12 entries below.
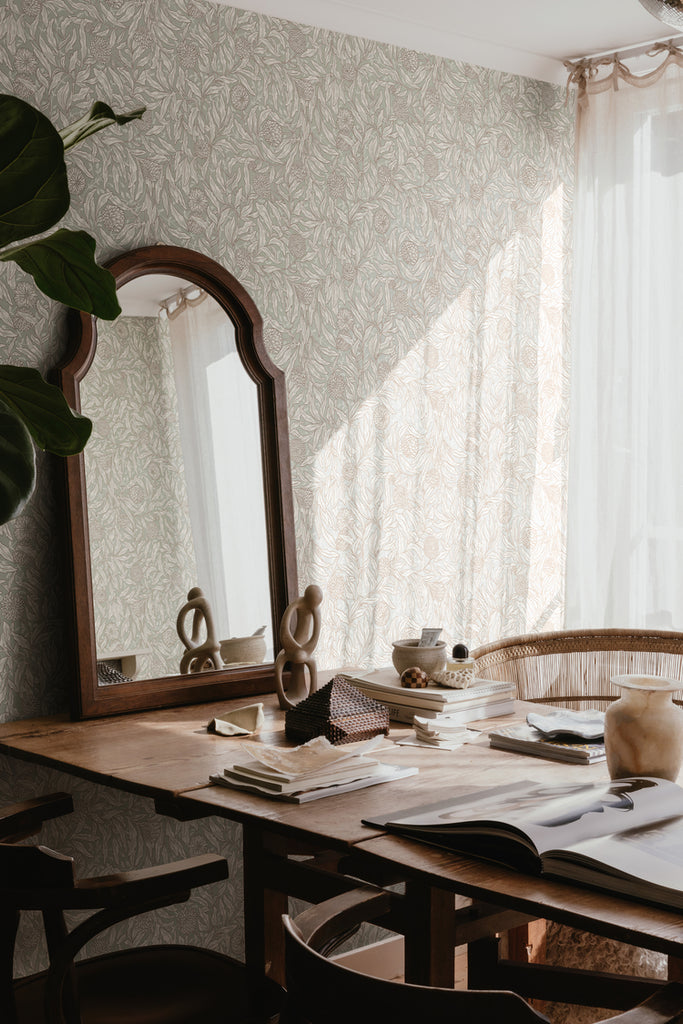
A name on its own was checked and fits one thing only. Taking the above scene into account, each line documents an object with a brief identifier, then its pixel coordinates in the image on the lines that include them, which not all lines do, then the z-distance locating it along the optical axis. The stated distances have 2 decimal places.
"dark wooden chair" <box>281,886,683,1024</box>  1.02
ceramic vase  1.66
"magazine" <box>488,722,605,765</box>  1.93
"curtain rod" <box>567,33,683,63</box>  3.21
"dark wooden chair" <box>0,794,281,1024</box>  1.47
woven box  2.06
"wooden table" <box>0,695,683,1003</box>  1.30
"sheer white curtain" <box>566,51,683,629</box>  3.32
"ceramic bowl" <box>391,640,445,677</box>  2.34
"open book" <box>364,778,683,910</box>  1.30
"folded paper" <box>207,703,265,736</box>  2.16
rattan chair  2.81
